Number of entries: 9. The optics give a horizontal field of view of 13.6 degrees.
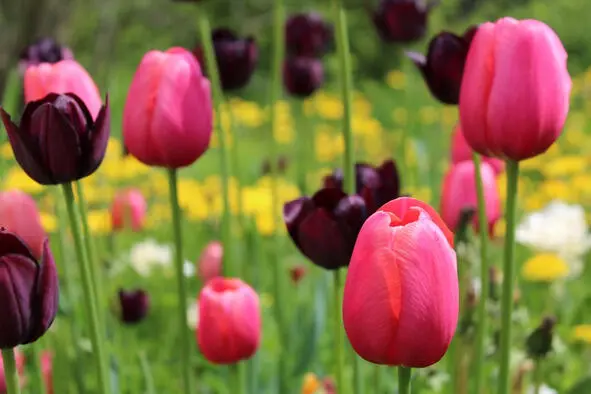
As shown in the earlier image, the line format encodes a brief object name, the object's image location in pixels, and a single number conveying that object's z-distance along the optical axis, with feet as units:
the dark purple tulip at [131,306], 5.29
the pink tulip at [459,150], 4.89
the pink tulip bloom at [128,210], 6.22
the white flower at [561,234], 5.86
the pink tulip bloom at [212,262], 5.52
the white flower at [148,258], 7.24
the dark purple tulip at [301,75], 6.34
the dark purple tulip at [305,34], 6.52
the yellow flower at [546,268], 5.50
